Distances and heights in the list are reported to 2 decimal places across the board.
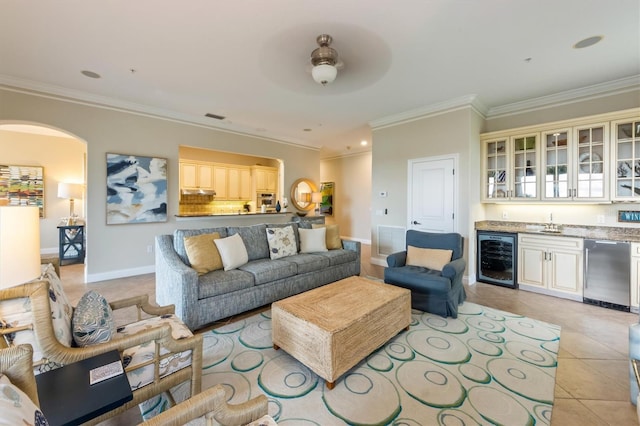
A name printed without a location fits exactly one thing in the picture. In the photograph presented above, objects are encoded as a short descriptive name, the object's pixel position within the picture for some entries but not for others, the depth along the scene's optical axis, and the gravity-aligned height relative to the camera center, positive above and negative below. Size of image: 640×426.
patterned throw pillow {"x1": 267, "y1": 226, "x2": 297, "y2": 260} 3.76 -0.44
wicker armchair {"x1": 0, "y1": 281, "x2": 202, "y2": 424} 1.22 -0.69
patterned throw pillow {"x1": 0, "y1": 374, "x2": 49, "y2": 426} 0.63 -0.49
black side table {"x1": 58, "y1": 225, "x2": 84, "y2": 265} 5.44 -0.68
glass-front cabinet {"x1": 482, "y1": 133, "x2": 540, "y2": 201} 4.08 +0.71
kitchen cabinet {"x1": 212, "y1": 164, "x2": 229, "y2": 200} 7.50 +0.89
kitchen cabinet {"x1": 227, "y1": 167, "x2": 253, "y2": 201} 7.78 +0.82
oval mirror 6.99 +0.48
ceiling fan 2.61 +1.51
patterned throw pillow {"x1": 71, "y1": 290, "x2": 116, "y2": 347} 1.46 -0.62
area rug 1.67 -1.24
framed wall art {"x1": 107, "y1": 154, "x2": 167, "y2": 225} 4.39 +0.39
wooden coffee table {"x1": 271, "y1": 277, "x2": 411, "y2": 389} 1.89 -0.88
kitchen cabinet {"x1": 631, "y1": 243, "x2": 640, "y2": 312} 3.11 -0.74
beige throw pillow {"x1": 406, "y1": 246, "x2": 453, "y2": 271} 3.40 -0.59
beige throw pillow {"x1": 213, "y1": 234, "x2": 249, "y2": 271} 3.18 -0.49
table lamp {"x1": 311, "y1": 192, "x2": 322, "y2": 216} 7.34 +0.40
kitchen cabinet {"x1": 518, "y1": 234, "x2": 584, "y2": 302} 3.52 -0.73
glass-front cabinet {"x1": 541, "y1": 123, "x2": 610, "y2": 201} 3.54 +0.69
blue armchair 2.96 -0.77
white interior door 4.42 +0.31
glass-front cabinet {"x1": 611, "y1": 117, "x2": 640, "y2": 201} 3.33 +0.66
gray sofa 2.65 -0.77
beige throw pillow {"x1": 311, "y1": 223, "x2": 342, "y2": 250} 4.41 -0.42
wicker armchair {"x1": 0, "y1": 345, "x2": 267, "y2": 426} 0.81 -0.69
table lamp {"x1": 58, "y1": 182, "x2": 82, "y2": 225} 5.72 +0.44
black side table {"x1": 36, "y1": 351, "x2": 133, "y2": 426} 0.96 -0.73
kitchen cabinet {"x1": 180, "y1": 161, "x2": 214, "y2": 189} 7.06 +0.98
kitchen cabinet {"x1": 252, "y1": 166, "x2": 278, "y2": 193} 7.97 +1.01
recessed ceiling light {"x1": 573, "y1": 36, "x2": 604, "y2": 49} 2.66 +1.74
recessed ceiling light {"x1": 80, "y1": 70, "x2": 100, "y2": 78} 3.39 +1.77
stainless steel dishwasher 3.18 -0.75
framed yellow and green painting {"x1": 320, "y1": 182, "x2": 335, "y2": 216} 9.27 +0.45
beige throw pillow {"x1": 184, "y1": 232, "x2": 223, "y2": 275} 2.97 -0.48
